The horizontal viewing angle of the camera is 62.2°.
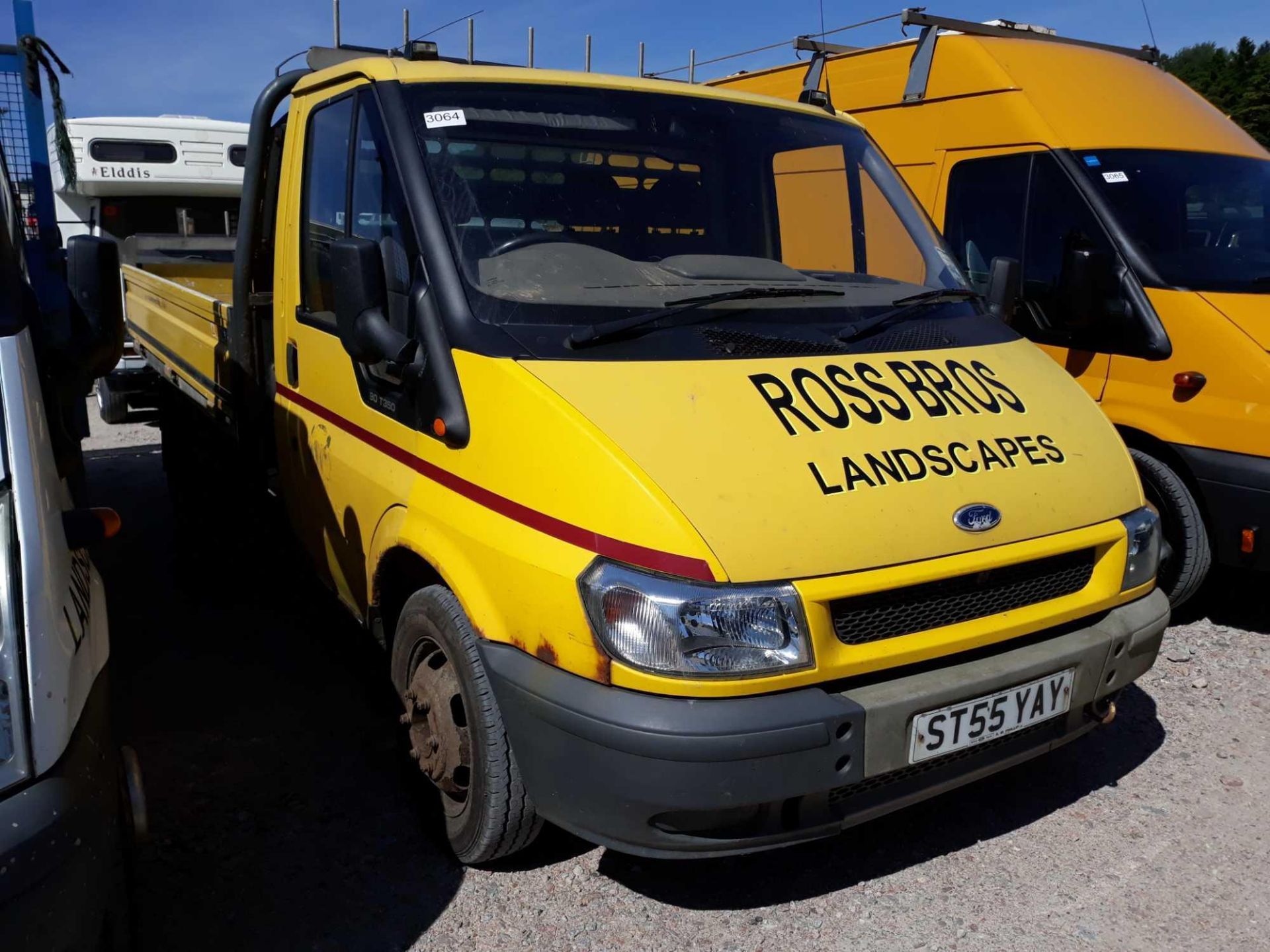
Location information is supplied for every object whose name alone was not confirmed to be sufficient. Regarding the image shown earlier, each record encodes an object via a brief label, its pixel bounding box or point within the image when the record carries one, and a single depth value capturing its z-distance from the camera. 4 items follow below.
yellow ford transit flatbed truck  2.30
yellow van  4.27
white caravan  8.59
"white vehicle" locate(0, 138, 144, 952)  1.82
